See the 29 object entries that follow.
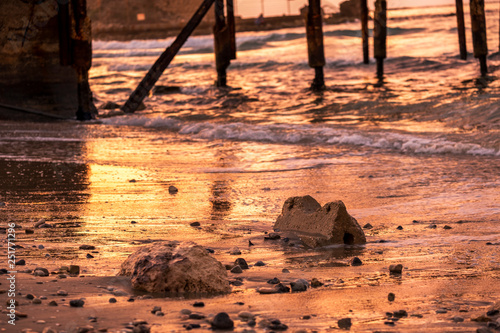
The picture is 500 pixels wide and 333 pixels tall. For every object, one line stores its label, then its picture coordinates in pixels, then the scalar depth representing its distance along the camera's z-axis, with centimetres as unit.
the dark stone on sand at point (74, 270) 718
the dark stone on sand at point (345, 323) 573
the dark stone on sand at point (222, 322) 564
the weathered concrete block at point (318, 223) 889
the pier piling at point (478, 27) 3195
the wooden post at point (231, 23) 3287
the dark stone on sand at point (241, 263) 763
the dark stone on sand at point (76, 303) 611
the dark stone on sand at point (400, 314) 604
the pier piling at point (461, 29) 3897
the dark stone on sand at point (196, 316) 589
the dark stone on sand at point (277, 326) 566
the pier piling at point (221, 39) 3250
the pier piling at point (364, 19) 4122
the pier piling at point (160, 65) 2636
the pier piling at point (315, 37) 3103
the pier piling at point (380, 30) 3650
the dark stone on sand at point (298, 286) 675
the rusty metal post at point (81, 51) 2272
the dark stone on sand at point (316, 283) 694
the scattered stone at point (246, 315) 591
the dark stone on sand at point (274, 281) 700
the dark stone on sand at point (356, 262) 787
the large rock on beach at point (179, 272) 666
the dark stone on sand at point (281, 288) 673
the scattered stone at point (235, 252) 832
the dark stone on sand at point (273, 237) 909
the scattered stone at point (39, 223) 939
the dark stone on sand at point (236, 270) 743
